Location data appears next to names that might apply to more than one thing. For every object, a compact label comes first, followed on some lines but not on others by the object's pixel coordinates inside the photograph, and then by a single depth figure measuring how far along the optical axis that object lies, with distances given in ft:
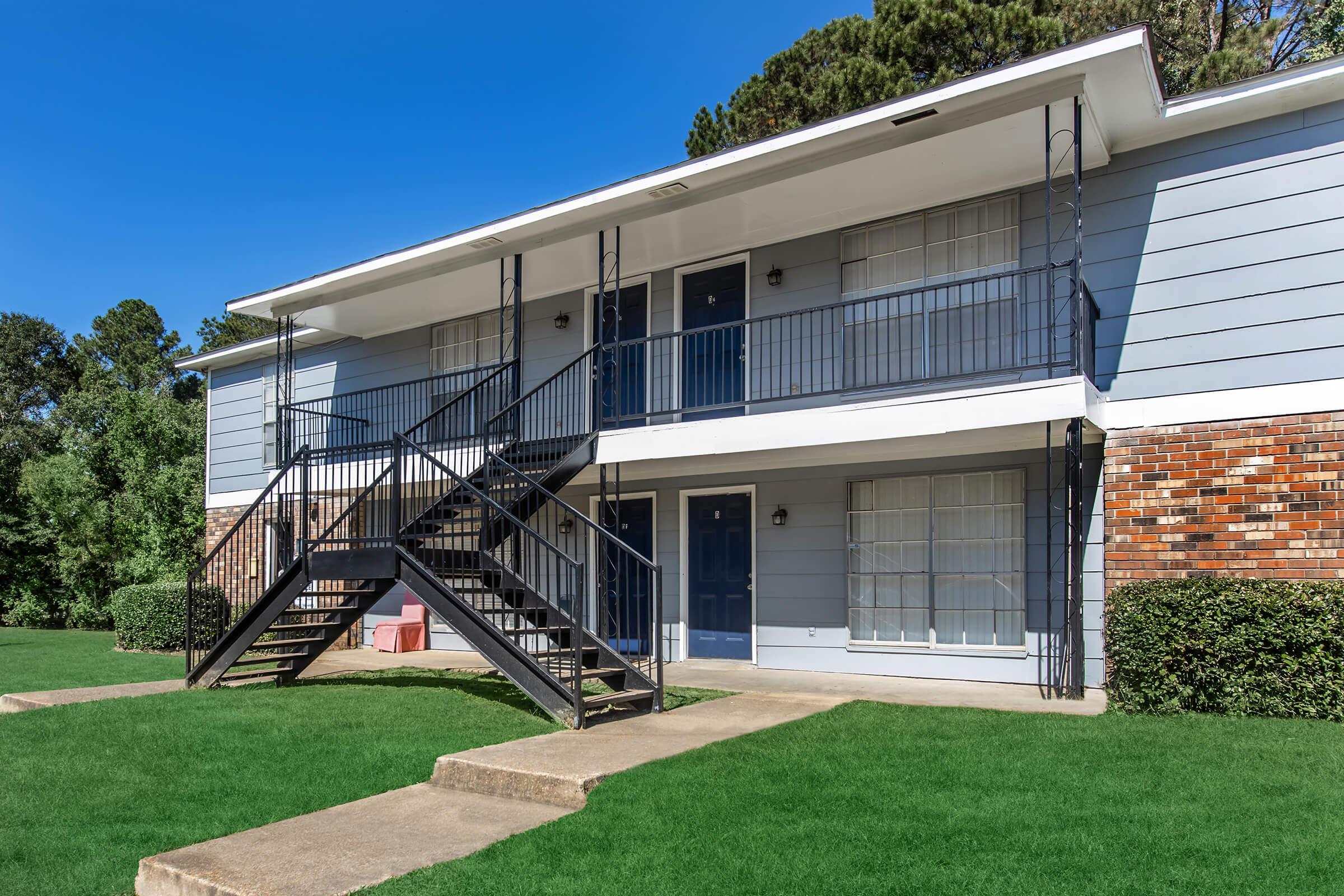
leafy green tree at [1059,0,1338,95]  58.03
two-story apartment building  28.09
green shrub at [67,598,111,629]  71.51
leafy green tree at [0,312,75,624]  78.59
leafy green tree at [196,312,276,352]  133.39
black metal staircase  28.30
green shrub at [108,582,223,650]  51.52
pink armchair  50.11
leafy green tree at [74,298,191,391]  135.54
